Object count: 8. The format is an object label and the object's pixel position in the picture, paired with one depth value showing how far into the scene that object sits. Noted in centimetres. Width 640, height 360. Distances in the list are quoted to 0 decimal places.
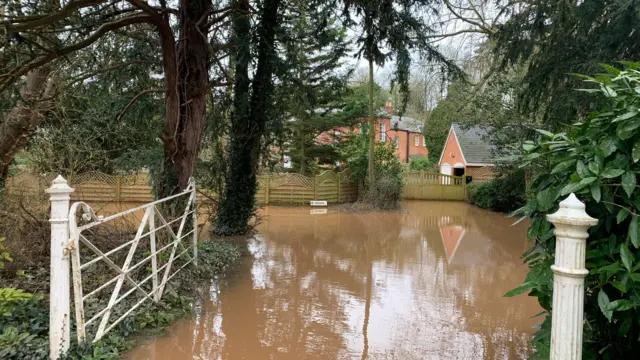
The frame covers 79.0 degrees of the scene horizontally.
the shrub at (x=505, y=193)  1597
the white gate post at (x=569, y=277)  146
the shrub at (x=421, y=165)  2703
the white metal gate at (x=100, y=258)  273
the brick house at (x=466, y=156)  2105
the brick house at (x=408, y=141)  3353
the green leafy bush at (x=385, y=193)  1539
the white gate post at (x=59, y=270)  271
